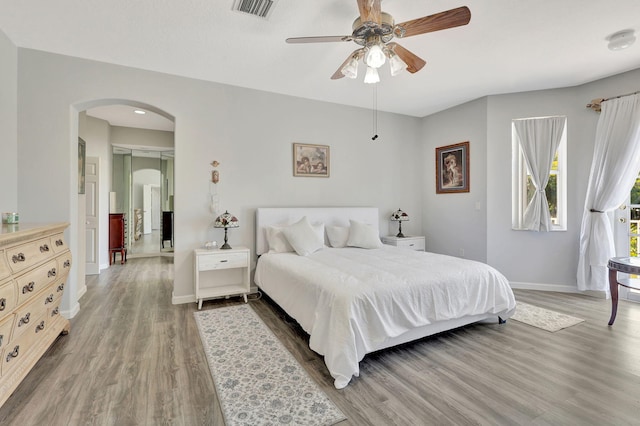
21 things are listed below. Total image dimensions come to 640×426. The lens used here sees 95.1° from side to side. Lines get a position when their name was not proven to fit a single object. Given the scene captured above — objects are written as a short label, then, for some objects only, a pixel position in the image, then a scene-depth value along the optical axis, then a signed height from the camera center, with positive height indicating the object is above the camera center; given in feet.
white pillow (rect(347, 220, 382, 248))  13.21 -1.15
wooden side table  8.95 -2.04
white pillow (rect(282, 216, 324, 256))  11.79 -1.11
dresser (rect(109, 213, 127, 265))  19.69 -1.62
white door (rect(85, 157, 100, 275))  16.79 -0.30
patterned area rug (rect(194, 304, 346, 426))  5.59 -3.89
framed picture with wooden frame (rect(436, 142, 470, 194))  15.57 +2.39
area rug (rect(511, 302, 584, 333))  9.72 -3.76
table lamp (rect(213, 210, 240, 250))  11.87 -0.46
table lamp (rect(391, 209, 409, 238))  16.34 -0.33
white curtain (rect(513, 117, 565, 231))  13.42 +2.68
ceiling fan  6.48 +4.27
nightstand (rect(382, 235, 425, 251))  15.99 -1.69
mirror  22.35 +1.13
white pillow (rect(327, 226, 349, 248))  13.70 -1.18
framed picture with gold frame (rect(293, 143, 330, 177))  14.49 +2.58
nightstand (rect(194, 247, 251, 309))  11.41 -2.70
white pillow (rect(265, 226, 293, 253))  12.39 -1.33
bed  6.85 -2.32
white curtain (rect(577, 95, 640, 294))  11.43 +1.26
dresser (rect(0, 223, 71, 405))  5.63 -1.90
